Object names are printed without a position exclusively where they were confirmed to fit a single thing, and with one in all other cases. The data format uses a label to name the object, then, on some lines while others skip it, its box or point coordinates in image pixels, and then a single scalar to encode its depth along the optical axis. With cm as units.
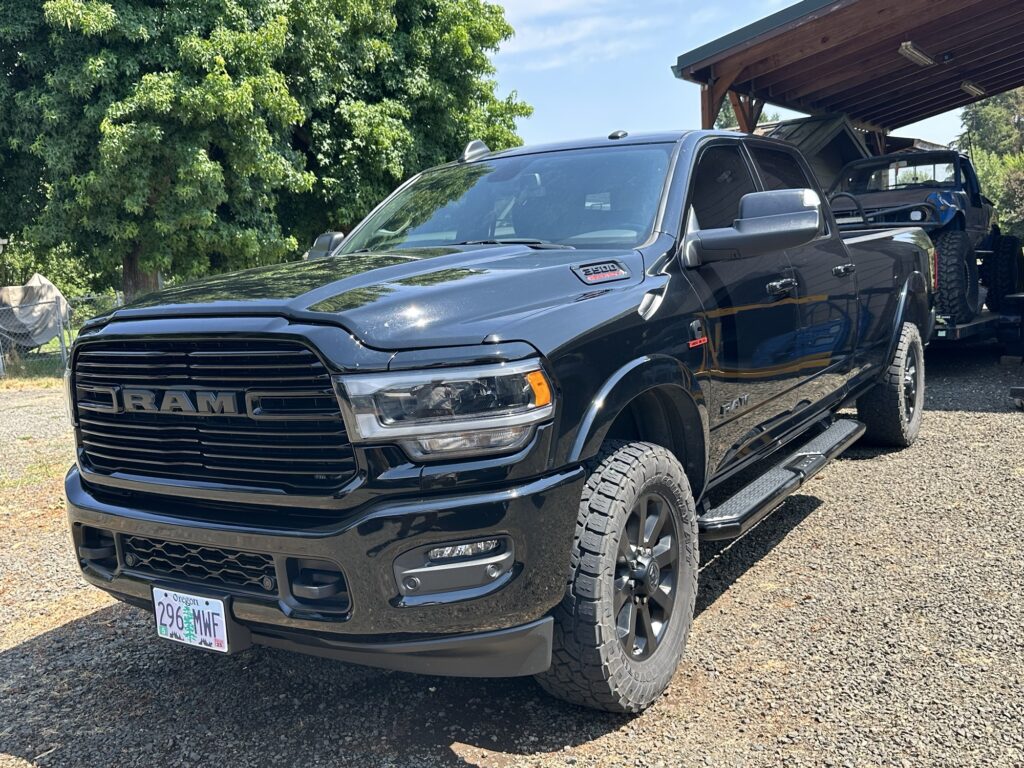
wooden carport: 1166
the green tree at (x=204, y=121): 1359
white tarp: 1825
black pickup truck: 239
